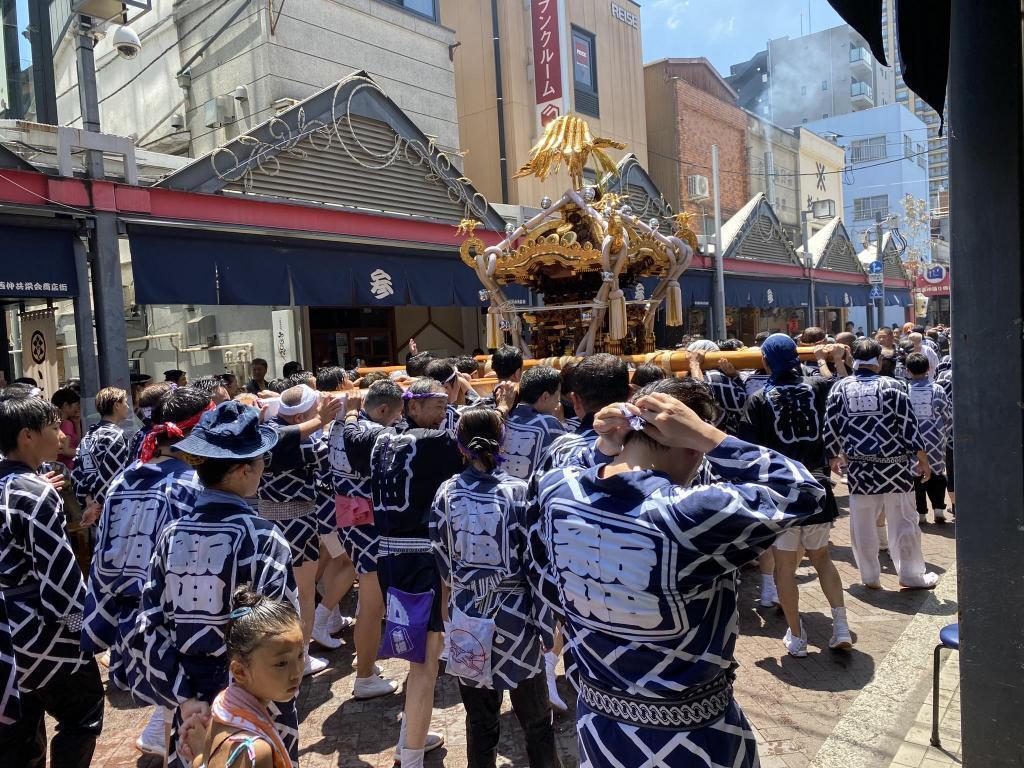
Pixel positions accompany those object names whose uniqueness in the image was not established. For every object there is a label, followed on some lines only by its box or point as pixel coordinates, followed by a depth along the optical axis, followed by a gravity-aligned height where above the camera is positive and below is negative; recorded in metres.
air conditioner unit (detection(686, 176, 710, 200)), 21.50 +4.31
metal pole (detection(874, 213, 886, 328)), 25.89 +2.57
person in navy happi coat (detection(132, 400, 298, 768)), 2.41 -0.73
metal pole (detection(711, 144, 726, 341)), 17.66 +1.11
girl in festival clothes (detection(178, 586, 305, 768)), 1.77 -0.87
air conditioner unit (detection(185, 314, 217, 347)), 13.09 +0.50
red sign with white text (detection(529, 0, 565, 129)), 16.45 +6.59
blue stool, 3.19 -1.63
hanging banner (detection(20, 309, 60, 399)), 7.93 +0.21
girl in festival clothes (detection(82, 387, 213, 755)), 2.93 -0.67
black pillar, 2.54 -0.18
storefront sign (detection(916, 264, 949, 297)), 19.48 +1.20
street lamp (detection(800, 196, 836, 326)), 22.88 +4.41
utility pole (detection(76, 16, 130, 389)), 7.58 +1.04
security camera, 7.40 +3.41
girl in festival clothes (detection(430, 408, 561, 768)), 2.93 -1.07
